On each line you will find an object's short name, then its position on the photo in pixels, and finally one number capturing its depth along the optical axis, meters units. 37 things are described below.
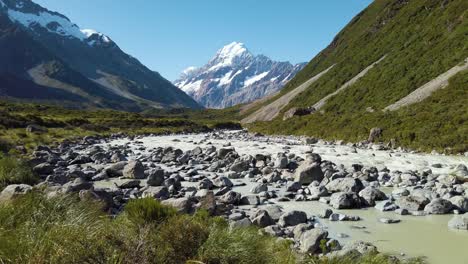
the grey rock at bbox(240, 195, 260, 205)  16.19
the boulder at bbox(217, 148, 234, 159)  32.94
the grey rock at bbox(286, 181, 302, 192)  19.20
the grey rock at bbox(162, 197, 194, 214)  12.53
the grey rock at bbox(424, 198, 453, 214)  14.30
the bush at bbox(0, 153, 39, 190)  17.03
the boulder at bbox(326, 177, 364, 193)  17.84
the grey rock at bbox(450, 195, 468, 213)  14.42
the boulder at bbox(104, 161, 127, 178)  24.27
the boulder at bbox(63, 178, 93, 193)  14.03
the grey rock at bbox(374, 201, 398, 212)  14.98
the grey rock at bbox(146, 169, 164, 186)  20.61
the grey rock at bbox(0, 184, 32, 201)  9.68
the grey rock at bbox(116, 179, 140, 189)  19.77
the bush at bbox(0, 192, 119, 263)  4.77
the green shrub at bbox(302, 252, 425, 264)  6.75
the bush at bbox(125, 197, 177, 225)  8.13
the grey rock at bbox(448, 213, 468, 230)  12.38
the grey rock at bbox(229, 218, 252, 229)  10.47
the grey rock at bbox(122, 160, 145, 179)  23.31
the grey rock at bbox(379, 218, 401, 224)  13.38
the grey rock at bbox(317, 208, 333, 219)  14.01
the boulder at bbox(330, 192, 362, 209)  15.41
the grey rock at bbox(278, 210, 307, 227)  12.54
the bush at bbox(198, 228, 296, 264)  6.44
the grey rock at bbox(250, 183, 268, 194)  18.67
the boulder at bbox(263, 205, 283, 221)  13.20
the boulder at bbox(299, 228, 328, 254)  9.84
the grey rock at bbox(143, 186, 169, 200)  16.69
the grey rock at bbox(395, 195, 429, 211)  14.80
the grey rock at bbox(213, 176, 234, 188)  20.44
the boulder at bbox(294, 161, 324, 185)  21.25
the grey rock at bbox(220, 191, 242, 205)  16.03
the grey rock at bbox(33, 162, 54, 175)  22.72
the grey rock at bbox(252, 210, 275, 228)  12.27
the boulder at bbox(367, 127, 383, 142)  38.72
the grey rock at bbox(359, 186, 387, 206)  16.00
